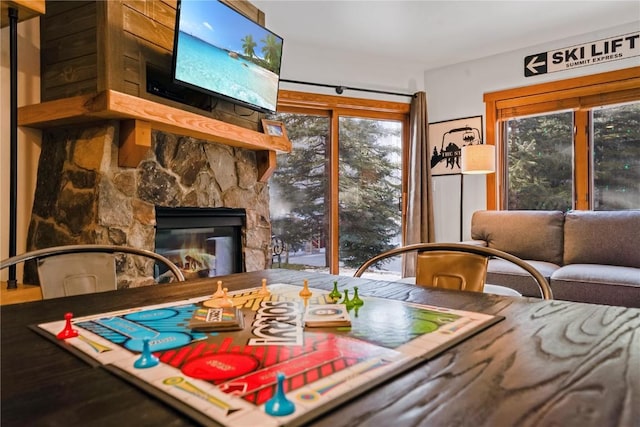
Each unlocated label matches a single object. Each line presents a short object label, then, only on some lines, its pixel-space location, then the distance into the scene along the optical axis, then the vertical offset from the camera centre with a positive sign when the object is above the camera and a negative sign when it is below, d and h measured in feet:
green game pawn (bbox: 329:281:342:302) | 3.31 -0.58
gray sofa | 8.83 -0.72
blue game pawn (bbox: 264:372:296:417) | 1.43 -0.63
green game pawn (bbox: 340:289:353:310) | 3.09 -0.59
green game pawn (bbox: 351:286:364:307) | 3.14 -0.59
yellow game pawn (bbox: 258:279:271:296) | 3.55 -0.59
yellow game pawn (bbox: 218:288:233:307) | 3.08 -0.59
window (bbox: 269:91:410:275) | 13.79 +1.39
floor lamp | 12.70 +1.91
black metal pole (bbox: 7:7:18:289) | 6.55 +1.25
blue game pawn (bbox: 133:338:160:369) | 1.87 -0.62
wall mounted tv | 7.65 +3.42
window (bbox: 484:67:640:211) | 12.44 +2.49
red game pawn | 2.31 -0.61
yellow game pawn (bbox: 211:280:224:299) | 3.27 -0.56
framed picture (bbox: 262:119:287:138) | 10.71 +2.43
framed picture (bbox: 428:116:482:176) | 14.79 +2.92
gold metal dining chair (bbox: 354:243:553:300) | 4.33 -0.45
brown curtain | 14.85 +1.19
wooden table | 1.44 -0.66
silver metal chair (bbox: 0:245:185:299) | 3.95 -0.46
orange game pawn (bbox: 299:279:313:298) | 3.42 -0.58
